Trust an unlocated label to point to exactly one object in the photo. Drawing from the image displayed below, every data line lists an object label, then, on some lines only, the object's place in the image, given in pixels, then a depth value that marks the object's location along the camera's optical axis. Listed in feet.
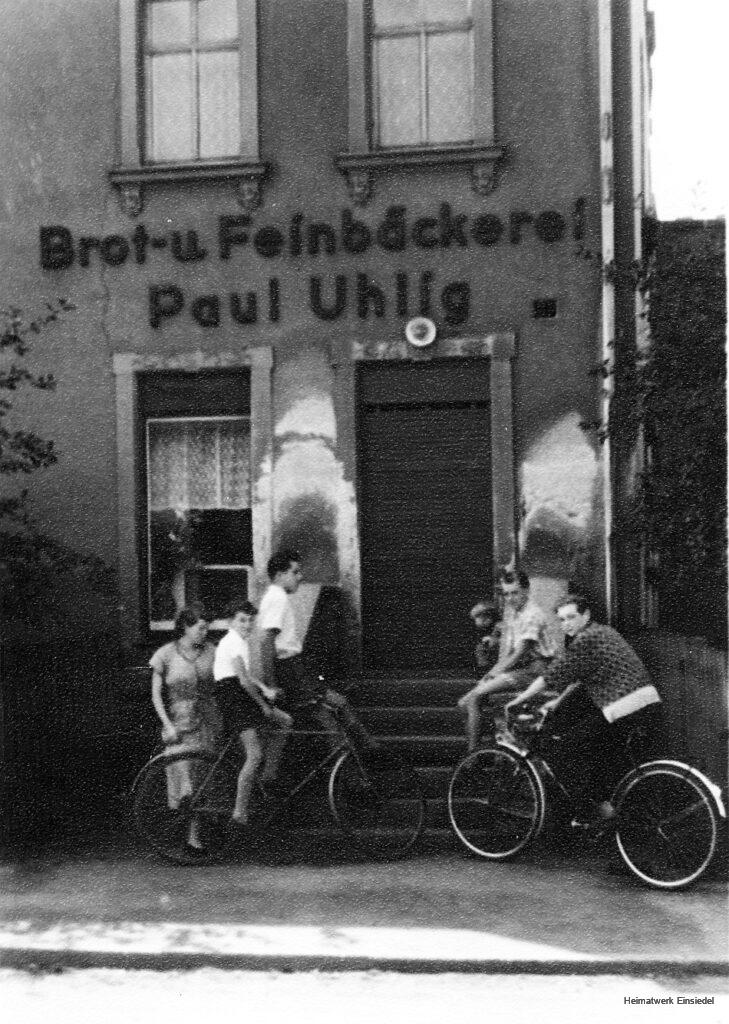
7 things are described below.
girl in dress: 29.73
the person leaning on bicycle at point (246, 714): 28.35
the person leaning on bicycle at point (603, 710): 26.61
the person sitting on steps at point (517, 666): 31.04
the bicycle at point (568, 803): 25.38
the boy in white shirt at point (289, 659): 29.43
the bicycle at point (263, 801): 28.19
